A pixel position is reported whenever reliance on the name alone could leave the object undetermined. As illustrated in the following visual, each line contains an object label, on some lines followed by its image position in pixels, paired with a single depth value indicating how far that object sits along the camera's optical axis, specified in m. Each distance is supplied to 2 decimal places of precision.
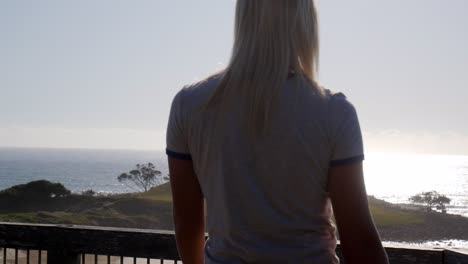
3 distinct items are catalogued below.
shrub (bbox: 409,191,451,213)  58.89
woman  1.37
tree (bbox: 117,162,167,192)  63.94
